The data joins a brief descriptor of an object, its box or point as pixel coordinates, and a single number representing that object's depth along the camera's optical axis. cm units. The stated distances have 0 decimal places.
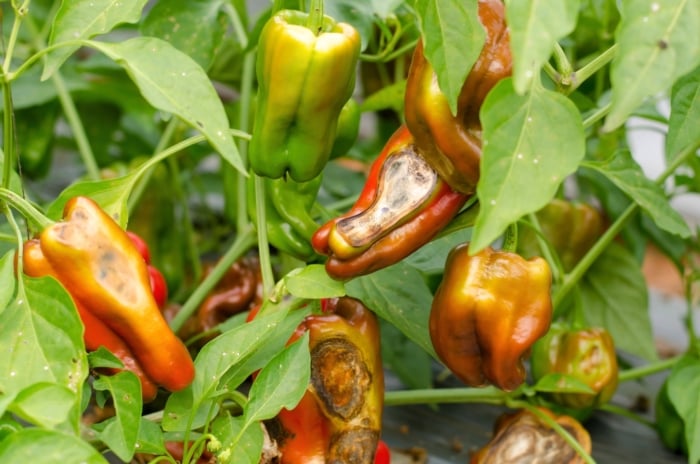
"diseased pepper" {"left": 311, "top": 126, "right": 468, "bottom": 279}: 123
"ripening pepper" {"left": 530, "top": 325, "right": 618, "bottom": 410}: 145
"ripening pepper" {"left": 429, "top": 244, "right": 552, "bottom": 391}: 125
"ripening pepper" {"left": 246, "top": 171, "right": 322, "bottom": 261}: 133
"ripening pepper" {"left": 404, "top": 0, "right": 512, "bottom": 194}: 119
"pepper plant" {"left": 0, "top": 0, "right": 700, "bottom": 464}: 112
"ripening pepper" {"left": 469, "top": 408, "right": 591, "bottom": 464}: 136
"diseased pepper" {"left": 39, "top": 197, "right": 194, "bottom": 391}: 121
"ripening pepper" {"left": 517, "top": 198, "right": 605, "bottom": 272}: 163
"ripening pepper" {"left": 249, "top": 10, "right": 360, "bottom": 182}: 120
